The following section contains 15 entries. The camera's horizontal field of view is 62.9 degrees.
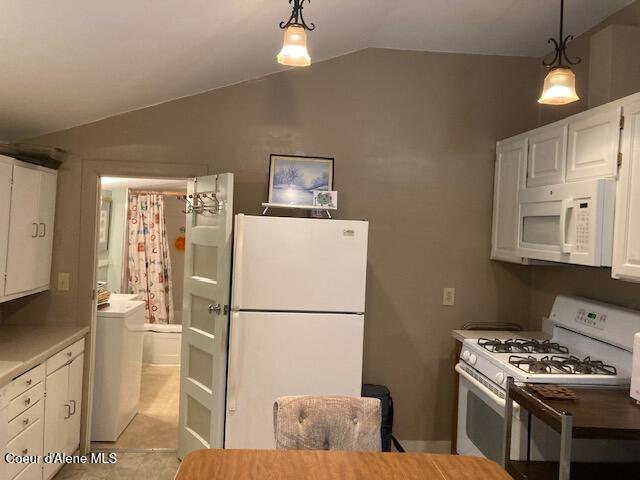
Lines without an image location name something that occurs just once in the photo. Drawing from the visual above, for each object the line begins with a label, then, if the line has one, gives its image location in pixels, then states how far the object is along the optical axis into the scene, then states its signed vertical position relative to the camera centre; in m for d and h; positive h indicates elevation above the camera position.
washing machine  3.48 -0.97
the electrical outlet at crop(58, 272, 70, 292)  3.31 -0.35
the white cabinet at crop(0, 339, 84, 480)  2.30 -0.95
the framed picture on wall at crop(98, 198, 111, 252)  5.55 +0.05
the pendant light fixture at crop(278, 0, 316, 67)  1.79 +0.66
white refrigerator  2.84 -0.45
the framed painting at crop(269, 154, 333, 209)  3.30 +0.39
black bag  3.14 -1.03
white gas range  2.38 -0.55
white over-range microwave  2.30 +0.15
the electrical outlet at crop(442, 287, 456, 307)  3.54 -0.34
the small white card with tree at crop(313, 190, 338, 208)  3.15 +0.25
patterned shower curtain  5.79 -0.28
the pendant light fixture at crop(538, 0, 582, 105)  1.99 +0.64
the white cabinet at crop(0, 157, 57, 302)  2.67 -0.01
